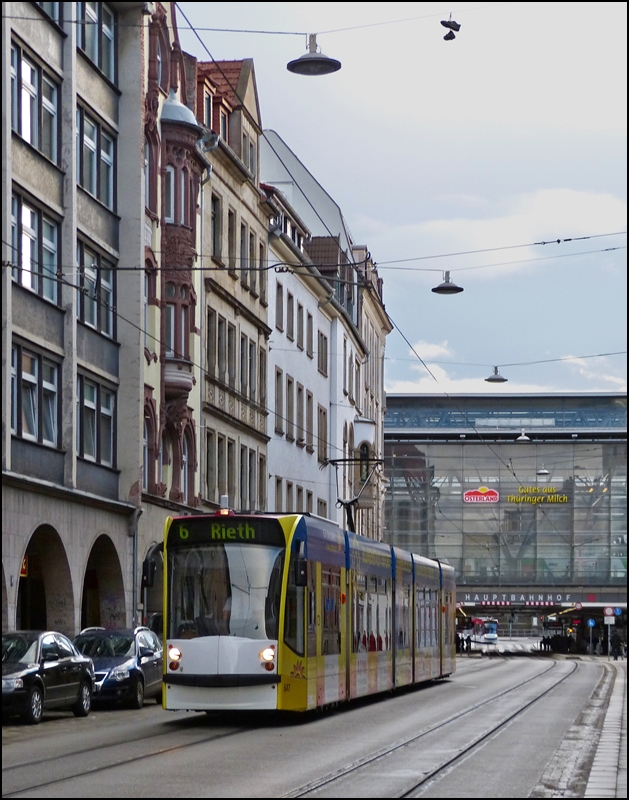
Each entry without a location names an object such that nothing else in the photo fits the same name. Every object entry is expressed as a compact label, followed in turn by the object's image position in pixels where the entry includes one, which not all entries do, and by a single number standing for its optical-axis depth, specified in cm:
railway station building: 9612
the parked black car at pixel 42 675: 2233
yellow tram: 2078
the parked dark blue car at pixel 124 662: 2712
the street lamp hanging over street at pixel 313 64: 2569
